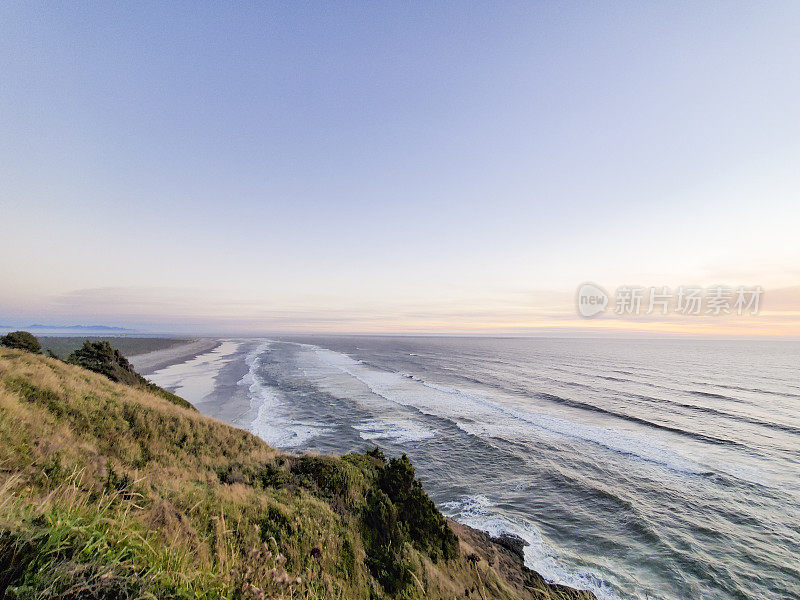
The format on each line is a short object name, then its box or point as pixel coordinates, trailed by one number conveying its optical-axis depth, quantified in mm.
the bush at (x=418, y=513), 9500
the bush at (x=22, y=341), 20203
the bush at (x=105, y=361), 20906
